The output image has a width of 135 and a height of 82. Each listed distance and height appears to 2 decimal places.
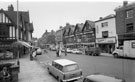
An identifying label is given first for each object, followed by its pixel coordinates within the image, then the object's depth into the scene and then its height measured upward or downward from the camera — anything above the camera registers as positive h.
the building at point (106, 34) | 27.24 +2.05
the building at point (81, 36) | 34.84 +2.39
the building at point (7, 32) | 20.77 +2.18
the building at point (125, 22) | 23.06 +4.48
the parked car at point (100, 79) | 4.64 -1.64
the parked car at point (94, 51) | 25.04 -2.13
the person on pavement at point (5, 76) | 7.33 -2.25
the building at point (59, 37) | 58.86 +2.91
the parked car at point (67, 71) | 7.69 -2.14
